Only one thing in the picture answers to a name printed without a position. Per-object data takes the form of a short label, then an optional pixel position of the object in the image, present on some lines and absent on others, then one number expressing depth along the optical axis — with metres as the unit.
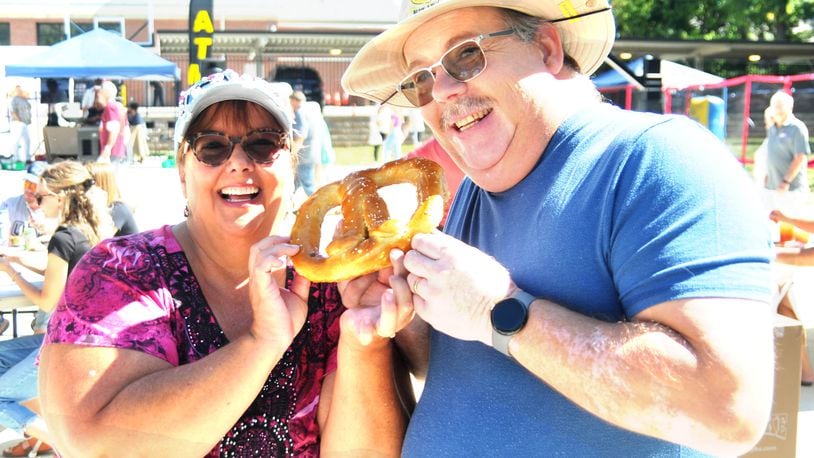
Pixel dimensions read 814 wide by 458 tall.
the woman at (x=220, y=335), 1.77
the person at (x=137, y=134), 19.44
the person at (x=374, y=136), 19.93
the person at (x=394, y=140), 16.96
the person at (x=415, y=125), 19.94
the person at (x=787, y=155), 9.62
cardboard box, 3.24
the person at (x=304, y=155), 11.47
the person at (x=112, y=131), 15.28
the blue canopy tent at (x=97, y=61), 14.70
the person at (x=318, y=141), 11.79
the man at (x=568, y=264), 1.37
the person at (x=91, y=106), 16.62
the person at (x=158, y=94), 25.52
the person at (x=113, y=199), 5.79
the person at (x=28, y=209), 6.93
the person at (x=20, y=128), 18.11
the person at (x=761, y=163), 10.42
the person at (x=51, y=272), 4.34
